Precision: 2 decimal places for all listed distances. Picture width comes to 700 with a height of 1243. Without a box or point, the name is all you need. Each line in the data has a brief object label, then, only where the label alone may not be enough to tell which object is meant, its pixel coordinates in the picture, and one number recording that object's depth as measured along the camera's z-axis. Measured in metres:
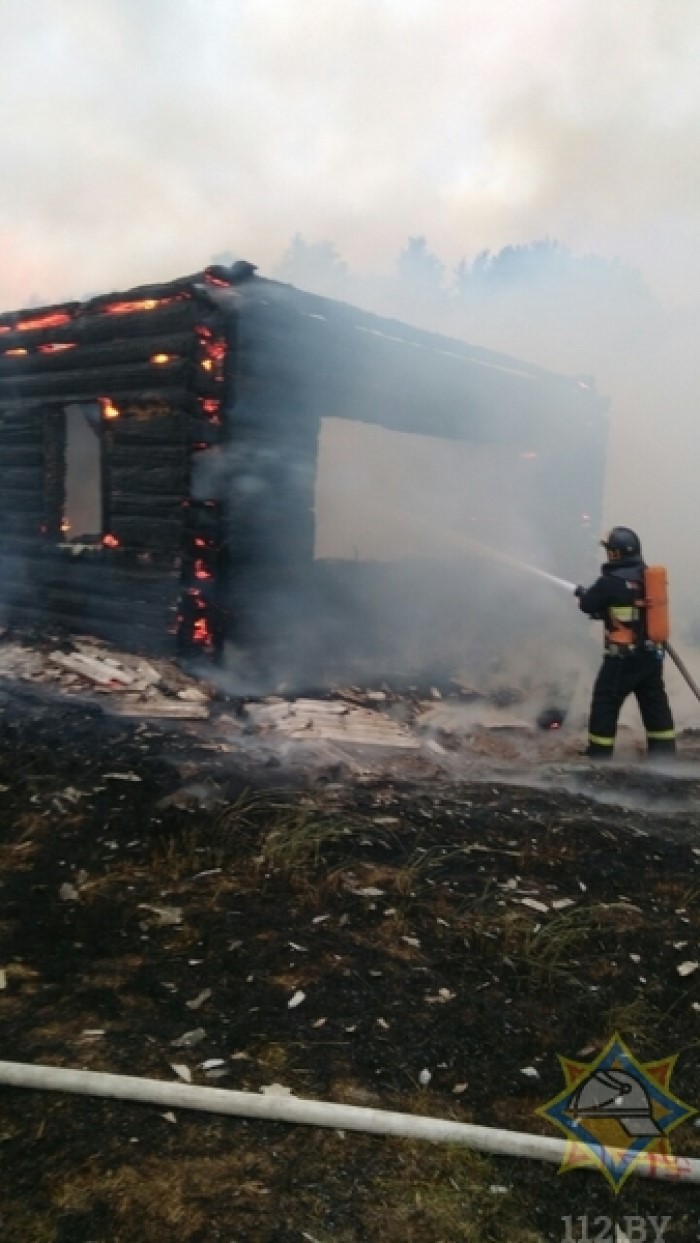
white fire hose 2.40
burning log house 8.45
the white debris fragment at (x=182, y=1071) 2.72
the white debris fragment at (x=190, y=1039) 2.91
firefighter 7.55
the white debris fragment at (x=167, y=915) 3.87
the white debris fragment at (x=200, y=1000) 3.20
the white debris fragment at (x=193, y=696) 7.90
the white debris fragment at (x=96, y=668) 8.28
